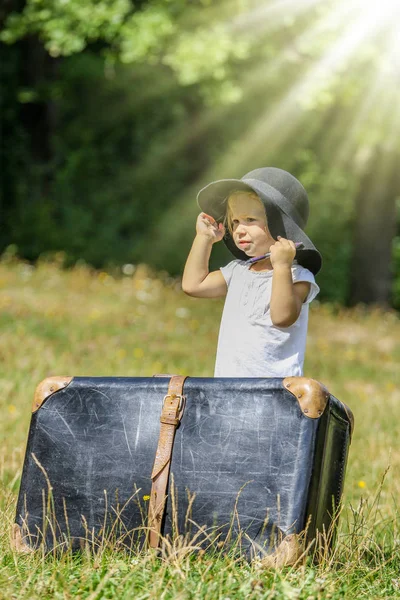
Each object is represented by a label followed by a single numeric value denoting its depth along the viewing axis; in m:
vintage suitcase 5.54
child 6.27
